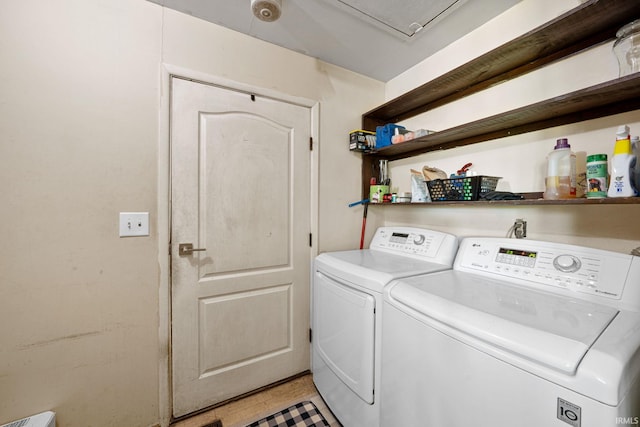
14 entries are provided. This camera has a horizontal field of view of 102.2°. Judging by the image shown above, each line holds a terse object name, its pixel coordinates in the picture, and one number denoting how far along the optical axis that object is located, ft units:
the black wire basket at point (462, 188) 4.44
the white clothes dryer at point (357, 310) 3.92
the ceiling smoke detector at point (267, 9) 4.19
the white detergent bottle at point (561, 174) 3.69
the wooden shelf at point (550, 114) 3.19
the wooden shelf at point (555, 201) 2.92
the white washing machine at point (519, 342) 1.99
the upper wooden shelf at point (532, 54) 3.37
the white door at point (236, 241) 4.93
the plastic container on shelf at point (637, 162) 3.08
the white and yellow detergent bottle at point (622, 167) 3.03
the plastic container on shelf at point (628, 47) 3.30
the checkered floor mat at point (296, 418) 4.83
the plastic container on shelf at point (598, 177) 3.29
